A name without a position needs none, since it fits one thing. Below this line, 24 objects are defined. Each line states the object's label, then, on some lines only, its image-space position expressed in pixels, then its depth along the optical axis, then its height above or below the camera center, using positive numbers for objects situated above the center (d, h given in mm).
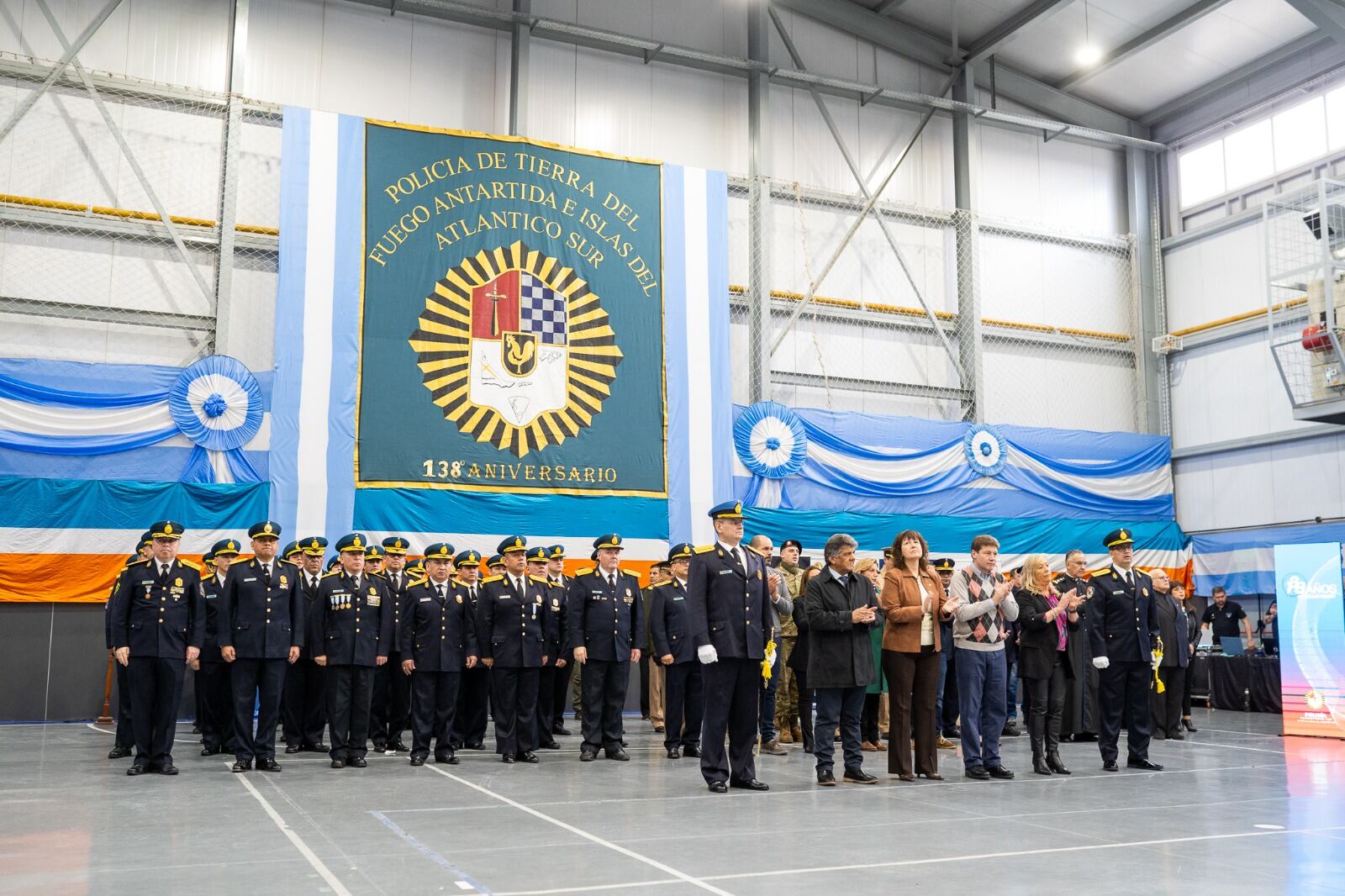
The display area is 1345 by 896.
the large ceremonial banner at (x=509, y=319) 13430 +3166
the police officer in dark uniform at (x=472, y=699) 9266 -932
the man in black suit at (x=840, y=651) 7141 -403
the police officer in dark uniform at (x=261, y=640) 7641 -389
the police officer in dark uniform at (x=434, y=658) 8328 -547
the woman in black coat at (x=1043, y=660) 7949 -513
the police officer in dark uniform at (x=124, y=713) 8062 -966
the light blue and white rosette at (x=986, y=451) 16719 +1934
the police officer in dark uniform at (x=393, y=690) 9141 -859
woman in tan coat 7363 -403
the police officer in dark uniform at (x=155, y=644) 7465 -400
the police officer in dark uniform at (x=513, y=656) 8539 -533
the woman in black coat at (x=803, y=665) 9375 -651
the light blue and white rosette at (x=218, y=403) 12633 +1930
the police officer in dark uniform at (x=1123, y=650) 8086 -440
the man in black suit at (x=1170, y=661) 10852 -691
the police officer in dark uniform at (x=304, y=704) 9086 -952
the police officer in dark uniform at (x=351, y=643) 7969 -418
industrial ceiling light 17453 +7976
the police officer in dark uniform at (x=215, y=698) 8789 -896
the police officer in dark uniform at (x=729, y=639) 6801 -315
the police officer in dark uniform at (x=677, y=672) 8773 -654
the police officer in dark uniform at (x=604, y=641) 8781 -445
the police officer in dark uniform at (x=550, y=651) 9195 -527
